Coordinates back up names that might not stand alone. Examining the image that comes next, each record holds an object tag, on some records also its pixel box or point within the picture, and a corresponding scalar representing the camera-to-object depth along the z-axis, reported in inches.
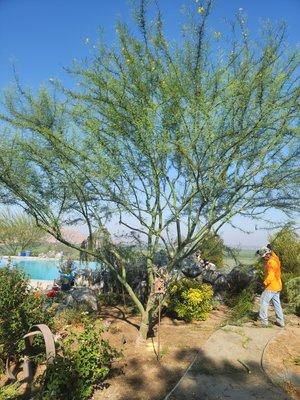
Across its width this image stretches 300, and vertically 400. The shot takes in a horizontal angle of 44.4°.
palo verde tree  267.1
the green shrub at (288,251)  533.6
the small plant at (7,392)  191.6
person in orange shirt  339.9
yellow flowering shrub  374.3
